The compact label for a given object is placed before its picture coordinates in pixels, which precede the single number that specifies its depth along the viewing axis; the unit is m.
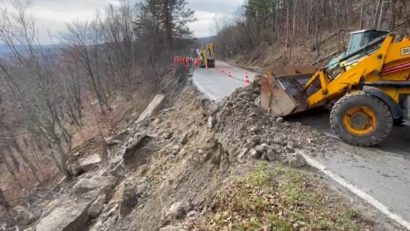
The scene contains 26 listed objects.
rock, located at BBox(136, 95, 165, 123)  15.32
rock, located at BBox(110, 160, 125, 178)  9.66
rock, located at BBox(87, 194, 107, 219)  8.42
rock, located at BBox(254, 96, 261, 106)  7.65
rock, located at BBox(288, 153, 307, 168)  4.95
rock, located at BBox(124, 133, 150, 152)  9.80
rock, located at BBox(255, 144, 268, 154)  5.24
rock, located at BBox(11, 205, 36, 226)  11.88
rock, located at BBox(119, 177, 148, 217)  7.12
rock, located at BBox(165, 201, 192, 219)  4.73
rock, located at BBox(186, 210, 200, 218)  4.40
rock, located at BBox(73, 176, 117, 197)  9.15
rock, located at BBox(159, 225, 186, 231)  4.05
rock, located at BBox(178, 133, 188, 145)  8.82
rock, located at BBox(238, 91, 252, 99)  7.88
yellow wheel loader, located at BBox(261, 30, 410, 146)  5.75
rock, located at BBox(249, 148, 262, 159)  5.23
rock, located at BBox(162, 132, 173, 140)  10.20
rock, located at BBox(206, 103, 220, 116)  8.11
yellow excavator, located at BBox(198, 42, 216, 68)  27.31
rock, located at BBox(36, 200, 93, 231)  8.14
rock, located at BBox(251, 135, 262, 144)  5.69
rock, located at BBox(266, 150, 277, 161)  5.08
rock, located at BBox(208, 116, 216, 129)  7.59
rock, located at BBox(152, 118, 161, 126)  12.48
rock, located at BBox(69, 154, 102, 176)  13.98
